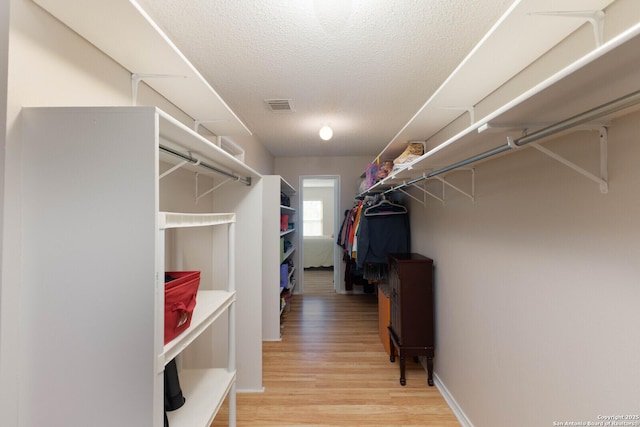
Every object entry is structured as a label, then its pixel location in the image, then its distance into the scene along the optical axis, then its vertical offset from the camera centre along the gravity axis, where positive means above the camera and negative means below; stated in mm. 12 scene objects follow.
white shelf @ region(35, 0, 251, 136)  836 +655
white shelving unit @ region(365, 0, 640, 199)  584 +597
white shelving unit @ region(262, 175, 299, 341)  2881 -468
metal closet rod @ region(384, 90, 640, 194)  630 +254
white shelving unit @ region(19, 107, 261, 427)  760 -136
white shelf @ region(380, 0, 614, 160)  843 +658
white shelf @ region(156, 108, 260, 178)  900 +313
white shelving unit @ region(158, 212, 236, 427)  930 -588
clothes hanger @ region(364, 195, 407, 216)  2863 +95
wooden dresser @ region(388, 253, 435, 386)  2182 -749
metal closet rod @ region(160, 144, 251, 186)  1093 +274
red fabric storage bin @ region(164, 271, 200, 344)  928 -315
